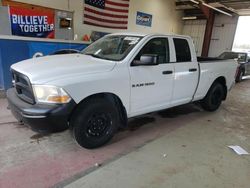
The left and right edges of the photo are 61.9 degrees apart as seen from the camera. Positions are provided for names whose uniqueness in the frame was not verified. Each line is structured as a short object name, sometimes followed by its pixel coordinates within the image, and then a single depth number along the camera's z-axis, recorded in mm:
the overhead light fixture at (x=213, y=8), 10742
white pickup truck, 2314
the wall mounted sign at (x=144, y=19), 10297
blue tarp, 4590
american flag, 8109
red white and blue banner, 5336
